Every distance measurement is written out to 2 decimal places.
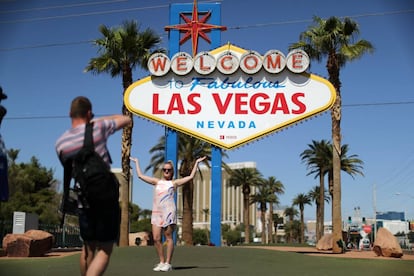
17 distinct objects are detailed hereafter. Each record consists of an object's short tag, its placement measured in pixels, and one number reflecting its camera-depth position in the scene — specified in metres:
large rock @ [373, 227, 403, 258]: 19.11
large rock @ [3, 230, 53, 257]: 16.08
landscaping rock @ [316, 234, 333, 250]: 28.61
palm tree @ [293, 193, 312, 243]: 75.66
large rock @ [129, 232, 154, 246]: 29.62
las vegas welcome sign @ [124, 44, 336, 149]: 17.30
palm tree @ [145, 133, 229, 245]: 28.09
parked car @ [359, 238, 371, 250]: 51.22
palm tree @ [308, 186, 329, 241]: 62.31
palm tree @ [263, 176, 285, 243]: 66.00
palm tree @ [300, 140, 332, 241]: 43.34
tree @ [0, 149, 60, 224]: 44.88
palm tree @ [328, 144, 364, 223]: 42.66
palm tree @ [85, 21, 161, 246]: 23.73
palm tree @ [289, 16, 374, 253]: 24.86
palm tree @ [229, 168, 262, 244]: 54.44
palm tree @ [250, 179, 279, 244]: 65.06
